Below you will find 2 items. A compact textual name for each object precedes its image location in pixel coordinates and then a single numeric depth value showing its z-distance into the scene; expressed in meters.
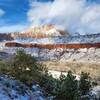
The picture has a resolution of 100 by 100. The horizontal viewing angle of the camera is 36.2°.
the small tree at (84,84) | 8.14
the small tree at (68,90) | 7.38
